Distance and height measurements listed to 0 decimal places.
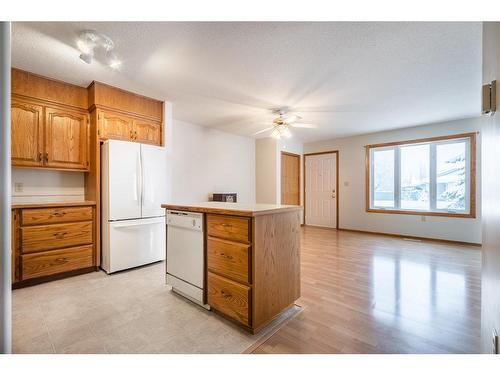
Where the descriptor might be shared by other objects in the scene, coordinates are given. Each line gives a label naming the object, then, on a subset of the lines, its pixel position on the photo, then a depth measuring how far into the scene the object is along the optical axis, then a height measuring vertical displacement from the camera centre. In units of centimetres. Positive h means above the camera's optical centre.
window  423 +20
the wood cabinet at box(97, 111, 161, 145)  287 +78
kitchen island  159 -56
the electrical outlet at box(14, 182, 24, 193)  269 -1
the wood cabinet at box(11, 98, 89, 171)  250 +58
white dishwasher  194 -62
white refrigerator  274 -22
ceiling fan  367 +108
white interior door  597 -11
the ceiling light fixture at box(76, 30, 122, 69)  187 +122
